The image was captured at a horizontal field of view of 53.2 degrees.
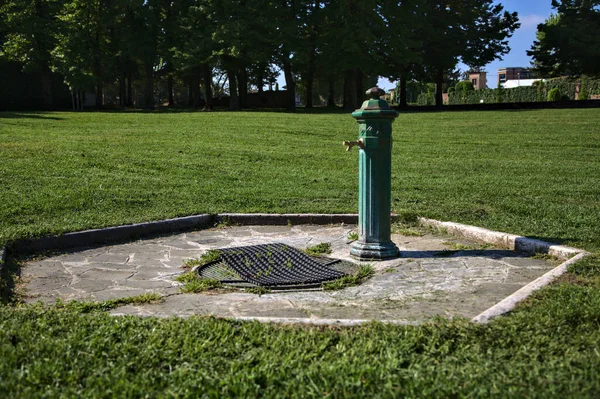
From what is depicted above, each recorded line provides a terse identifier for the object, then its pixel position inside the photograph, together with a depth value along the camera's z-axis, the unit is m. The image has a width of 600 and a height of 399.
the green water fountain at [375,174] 5.63
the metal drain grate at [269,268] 4.91
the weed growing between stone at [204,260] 5.55
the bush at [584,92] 39.78
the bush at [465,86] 56.66
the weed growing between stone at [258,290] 4.64
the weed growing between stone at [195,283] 4.72
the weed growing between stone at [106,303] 4.11
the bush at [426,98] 60.16
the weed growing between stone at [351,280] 4.77
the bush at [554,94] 40.81
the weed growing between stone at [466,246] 5.97
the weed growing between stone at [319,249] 6.00
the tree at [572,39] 37.84
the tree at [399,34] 34.78
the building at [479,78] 106.12
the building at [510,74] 107.60
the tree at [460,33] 39.31
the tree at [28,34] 32.44
